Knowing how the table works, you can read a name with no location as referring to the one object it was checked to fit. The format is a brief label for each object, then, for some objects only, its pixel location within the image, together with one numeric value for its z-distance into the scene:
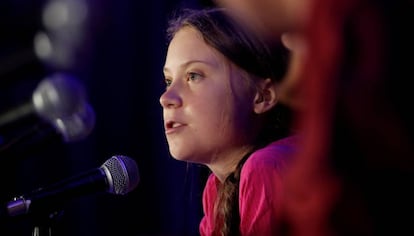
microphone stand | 3.74
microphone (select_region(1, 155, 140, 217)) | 3.70
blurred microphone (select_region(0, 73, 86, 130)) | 3.93
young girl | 3.93
